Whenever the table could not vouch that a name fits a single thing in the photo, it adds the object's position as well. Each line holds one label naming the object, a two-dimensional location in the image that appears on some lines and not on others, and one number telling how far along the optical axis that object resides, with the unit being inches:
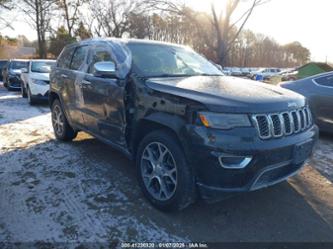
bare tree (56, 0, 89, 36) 1256.2
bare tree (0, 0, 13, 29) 1072.3
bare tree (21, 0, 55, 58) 1199.6
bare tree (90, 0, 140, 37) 1405.0
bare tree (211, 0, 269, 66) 994.6
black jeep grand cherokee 97.5
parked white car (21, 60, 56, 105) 375.6
